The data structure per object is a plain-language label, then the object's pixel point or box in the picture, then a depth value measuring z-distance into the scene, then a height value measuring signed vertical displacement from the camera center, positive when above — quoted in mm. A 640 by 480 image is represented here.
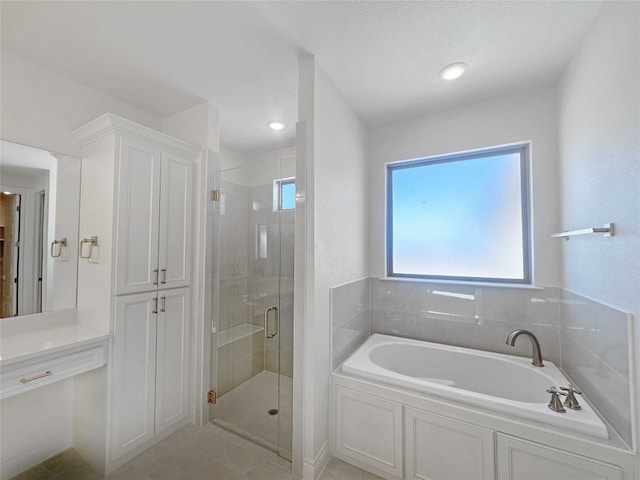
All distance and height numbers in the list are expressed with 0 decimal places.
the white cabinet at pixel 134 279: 1691 -229
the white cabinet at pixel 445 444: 1194 -1060
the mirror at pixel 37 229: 1631 +119
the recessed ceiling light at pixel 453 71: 1728 +1217
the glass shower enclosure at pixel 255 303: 1878 -456
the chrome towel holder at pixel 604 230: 1234 +83
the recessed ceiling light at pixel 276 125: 2547 +1234
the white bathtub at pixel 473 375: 1316 -886
